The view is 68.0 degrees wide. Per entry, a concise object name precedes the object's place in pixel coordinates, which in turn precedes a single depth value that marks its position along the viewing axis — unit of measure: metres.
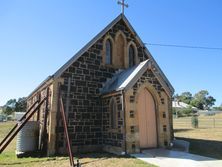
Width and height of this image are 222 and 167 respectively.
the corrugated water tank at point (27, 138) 8.32
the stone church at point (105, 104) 8.27
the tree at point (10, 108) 54.36
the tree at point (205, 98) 83.79
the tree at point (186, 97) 78.31
